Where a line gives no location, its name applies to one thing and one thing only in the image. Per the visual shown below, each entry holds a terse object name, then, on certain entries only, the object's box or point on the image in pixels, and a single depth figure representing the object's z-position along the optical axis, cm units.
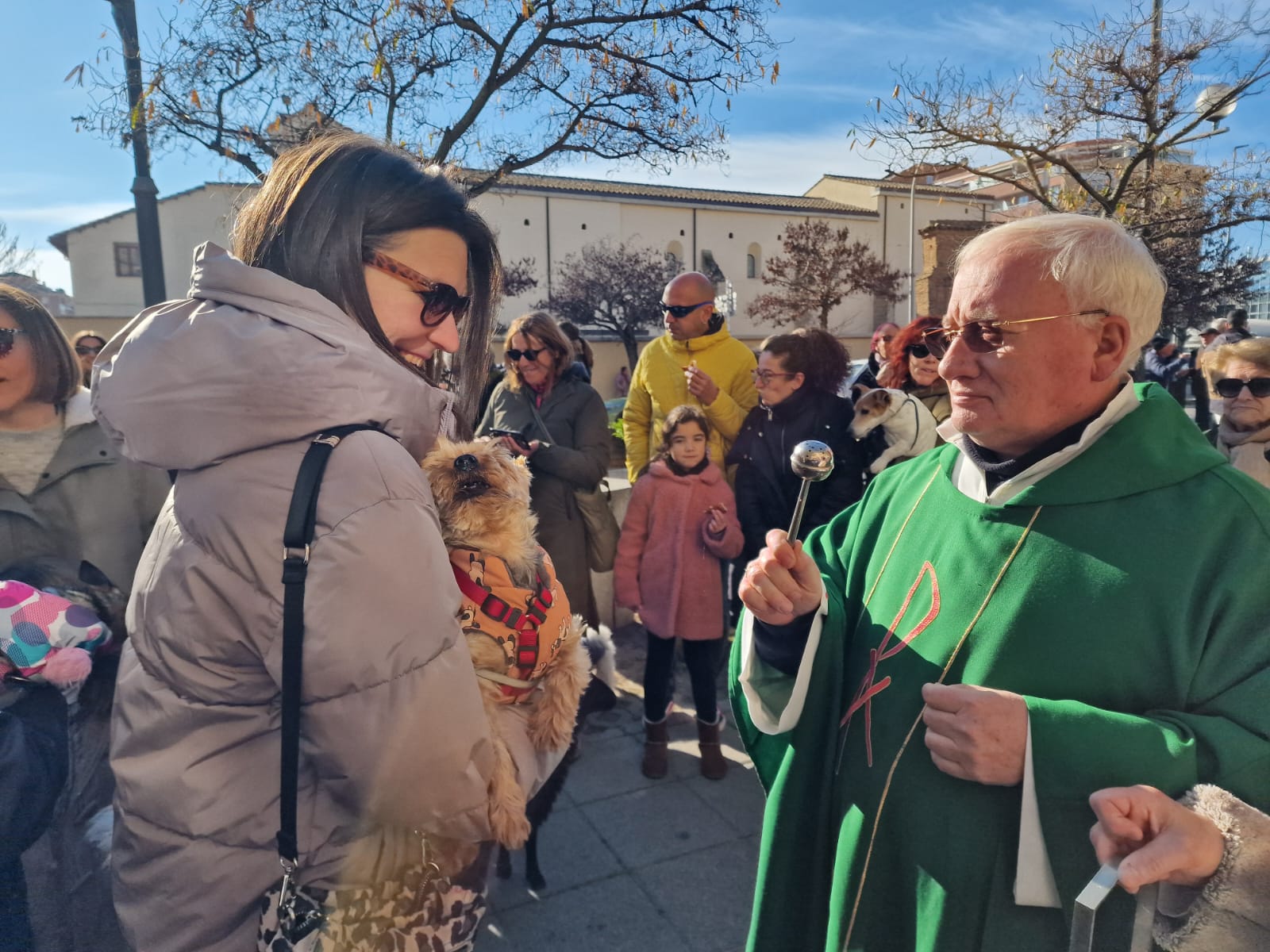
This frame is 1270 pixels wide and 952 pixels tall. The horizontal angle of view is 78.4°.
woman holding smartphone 407
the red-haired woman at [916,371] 439
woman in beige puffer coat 117
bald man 465
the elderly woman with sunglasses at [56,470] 245
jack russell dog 409
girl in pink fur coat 402
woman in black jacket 414
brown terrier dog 171
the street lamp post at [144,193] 600
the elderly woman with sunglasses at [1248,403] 368
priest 133
